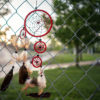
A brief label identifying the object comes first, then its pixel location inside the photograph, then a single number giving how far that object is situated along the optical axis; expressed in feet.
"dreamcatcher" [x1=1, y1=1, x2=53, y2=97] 1.49
